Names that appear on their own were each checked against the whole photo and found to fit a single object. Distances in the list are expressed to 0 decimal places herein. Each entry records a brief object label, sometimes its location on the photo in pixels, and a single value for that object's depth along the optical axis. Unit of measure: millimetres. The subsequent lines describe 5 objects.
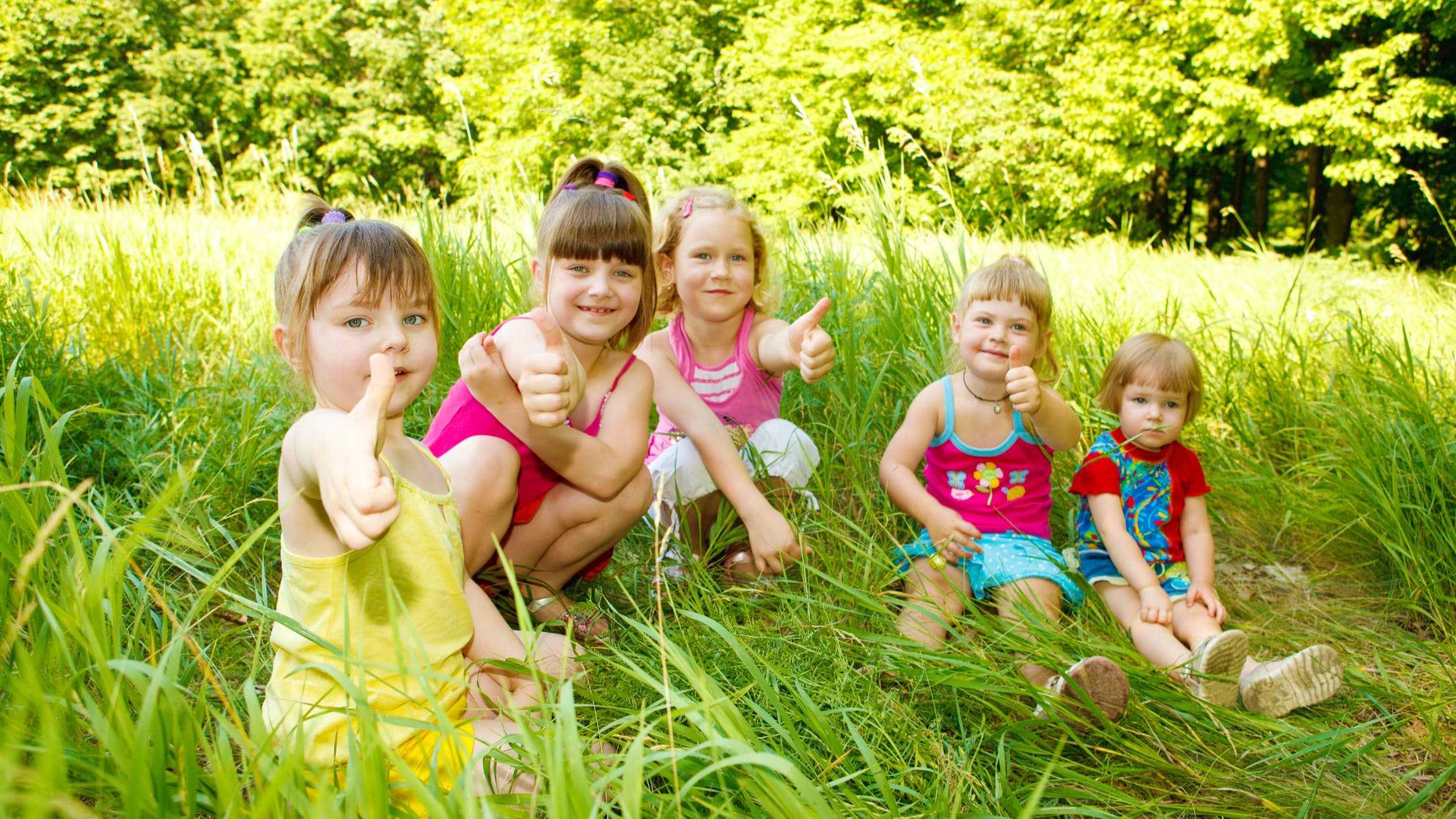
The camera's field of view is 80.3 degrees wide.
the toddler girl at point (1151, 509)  2094
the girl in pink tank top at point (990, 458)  2119
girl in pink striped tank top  2203
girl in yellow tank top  1316
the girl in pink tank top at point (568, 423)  1910
